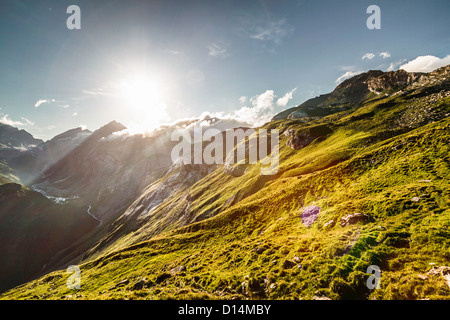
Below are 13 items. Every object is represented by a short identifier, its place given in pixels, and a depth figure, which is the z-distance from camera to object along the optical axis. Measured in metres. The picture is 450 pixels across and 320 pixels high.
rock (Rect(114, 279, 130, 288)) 34.66
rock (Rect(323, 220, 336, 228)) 30.67
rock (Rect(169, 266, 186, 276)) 35.19
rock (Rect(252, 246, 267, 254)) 29.78
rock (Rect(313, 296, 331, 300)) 17.55
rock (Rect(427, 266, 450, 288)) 15.03
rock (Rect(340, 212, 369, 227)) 27.45
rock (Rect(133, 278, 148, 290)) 28.62
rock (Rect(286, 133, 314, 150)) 133.41
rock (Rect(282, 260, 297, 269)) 23.06
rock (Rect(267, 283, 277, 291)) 20.62
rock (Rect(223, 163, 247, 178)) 141.50
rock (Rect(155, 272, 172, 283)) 30.19
